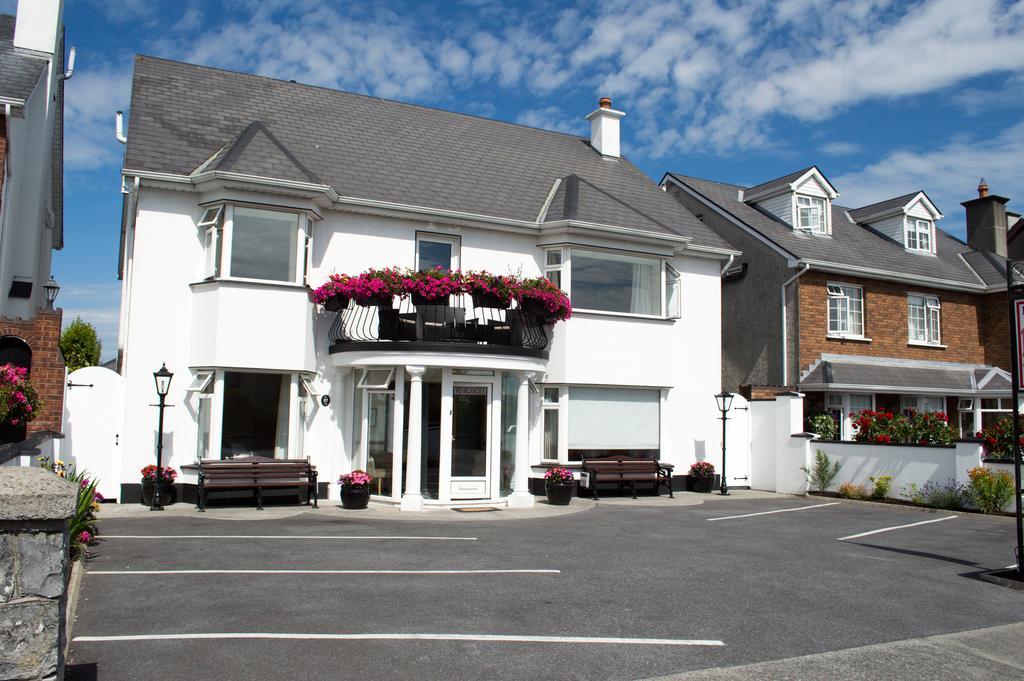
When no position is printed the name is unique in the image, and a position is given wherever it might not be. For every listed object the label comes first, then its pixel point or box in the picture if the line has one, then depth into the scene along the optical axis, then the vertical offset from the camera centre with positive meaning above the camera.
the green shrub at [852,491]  18.62 -1.51
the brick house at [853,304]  23.33 +3.88
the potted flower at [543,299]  16.53 +2.57
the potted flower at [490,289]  15.83 +2.65
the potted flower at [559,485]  16.72 -1.32
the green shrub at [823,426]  21.84 +0.01
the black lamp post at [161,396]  14.42 +0.35
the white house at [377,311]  15.61 +2.36
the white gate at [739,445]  20.84 -0.53
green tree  33.22 +2.98
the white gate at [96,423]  15.02 -0.15
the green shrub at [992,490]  16.05 -1.24
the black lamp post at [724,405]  19.59 +0.49
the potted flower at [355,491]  15.27 -1.37
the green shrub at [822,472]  19.41 -1.13
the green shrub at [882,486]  18.22 -1.35
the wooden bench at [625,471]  18.12 -1.10
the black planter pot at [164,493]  14.77 -1.44
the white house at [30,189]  13.71 +5.08
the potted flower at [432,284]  15.56 +2.65
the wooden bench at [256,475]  14.68 -1.09
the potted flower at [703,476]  19.80 -1.27
